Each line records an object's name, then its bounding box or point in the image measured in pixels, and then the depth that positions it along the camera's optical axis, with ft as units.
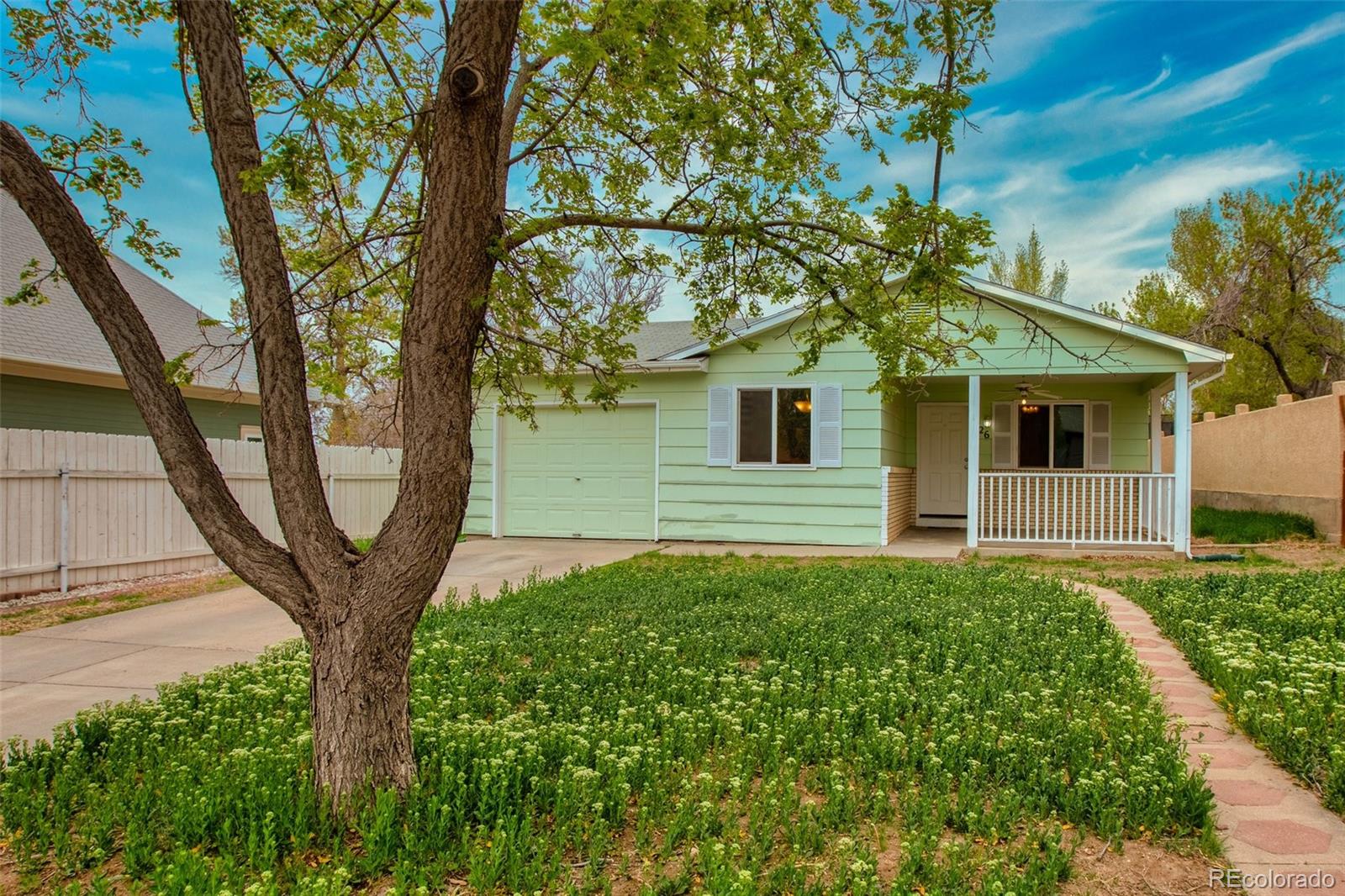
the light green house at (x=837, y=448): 33.45
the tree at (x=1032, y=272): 85.15
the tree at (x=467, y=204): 8.81
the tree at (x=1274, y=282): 57.77
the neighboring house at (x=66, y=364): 32.60
